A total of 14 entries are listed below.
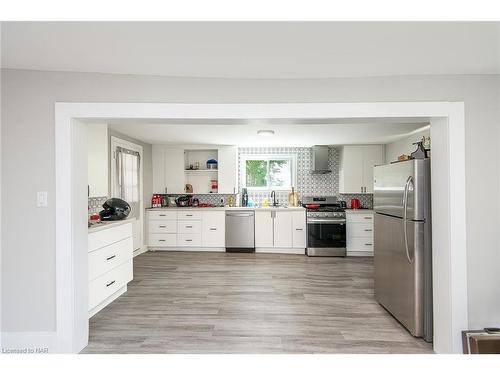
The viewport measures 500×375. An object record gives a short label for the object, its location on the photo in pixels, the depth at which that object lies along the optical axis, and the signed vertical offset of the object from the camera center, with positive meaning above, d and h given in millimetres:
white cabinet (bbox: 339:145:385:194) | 5977 +438
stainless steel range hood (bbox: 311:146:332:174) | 6086 +541
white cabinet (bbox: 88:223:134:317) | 2887 -834
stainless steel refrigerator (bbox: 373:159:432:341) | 2471 -536
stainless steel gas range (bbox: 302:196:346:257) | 5535 -870
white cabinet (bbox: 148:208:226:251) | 5922 -851
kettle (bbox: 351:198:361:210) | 6000 -377
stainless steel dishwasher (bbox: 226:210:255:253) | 5832 -883
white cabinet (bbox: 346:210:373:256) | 5551 -900
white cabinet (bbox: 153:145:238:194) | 6258 +390
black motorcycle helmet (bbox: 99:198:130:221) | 3523 -280
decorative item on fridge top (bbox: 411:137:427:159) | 2568 +280
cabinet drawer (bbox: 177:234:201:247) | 5949 -1074
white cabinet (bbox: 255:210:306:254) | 5754 -881
